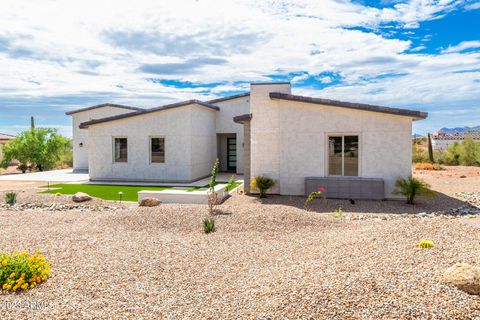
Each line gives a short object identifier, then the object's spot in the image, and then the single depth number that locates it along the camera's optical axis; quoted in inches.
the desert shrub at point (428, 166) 1011.3
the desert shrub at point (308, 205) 461.9
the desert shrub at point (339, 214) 413.4
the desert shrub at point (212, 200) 412.5
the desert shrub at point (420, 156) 1191.6
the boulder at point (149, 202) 464.4
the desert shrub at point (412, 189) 486.9
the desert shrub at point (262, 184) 547.2
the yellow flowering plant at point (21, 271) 223.1
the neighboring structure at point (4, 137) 1699.7
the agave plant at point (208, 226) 348.5
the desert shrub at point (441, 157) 1165.7
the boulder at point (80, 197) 511.8
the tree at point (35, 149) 1107.9
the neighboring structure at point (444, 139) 1716.9
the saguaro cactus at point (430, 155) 1174.8
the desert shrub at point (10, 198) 512.4
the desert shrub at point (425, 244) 253.0
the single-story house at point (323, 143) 515.2
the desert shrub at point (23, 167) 1132.5
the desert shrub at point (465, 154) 1096.8
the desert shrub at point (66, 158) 1250.6
